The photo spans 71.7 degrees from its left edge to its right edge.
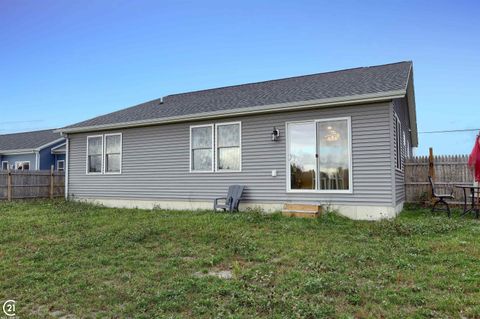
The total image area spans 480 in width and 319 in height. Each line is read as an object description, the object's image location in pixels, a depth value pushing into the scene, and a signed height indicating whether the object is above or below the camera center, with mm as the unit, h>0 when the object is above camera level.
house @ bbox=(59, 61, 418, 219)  7871 +752
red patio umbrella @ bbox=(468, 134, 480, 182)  8266 +321
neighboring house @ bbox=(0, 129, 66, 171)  20922 +1301
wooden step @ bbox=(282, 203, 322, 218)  7932 -940
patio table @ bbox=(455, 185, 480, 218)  7922 -902
